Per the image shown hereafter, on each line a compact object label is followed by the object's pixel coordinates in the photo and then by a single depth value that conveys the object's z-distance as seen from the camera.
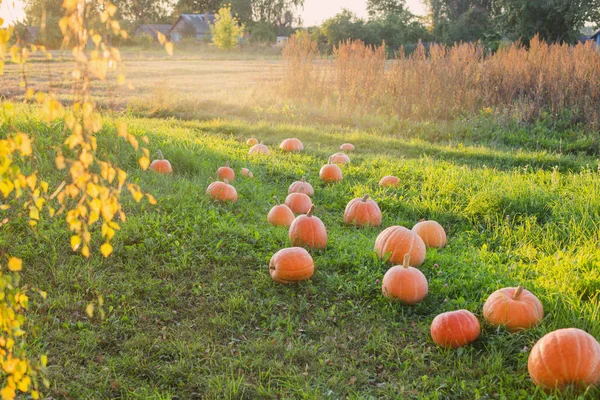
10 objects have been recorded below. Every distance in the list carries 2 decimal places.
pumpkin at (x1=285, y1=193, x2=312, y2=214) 5.28
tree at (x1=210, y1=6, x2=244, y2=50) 41.84
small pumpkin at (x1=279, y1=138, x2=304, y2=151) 8.17
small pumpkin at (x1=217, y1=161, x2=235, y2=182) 5.93
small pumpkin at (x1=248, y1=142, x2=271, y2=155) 7.51
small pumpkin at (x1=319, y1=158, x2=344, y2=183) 6.45
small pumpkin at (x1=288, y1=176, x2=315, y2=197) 5.73
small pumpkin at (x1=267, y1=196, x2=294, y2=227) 4.86
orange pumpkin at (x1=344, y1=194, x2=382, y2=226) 5.03
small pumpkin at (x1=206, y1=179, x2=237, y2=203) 5.21
